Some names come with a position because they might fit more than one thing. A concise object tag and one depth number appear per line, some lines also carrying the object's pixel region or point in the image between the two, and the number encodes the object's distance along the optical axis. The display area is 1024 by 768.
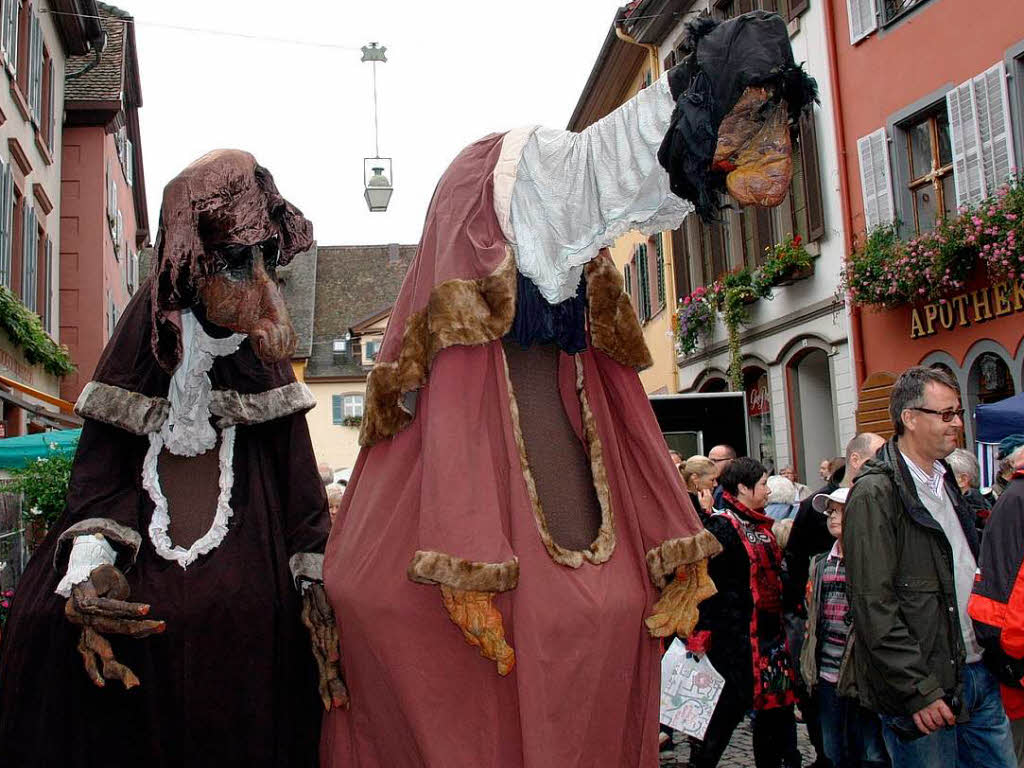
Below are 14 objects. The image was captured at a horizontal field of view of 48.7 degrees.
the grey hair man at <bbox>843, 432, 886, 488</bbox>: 5.94
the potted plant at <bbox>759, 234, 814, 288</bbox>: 14.77
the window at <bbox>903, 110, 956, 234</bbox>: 12.38
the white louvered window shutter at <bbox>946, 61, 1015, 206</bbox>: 11.16
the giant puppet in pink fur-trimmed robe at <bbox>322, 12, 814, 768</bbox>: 2.53
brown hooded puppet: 2.86
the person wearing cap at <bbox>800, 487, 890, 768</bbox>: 5.05
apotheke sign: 10.86
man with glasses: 3.93
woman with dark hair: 5.58
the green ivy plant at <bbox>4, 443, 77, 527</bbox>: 7.71
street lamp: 13.08
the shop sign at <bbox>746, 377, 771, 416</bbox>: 17.14
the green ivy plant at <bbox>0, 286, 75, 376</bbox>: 12.99
